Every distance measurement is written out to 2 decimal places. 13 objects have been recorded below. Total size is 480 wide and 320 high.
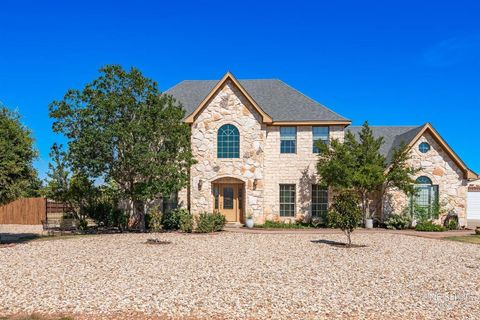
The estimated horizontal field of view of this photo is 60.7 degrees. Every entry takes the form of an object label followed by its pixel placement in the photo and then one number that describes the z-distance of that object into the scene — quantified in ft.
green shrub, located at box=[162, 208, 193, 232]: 70.38
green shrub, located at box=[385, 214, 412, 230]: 79.56
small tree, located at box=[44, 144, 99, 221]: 70.64
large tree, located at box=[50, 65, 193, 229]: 64.08
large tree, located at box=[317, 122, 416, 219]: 75.15
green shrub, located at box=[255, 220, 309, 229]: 79.00
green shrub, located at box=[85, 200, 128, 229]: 75.72
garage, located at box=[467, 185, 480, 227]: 108.47
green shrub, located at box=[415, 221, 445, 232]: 77.30
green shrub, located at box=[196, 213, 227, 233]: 69.26
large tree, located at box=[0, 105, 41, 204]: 53.67
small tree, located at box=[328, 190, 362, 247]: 53.62
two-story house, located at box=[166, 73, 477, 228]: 79.92
